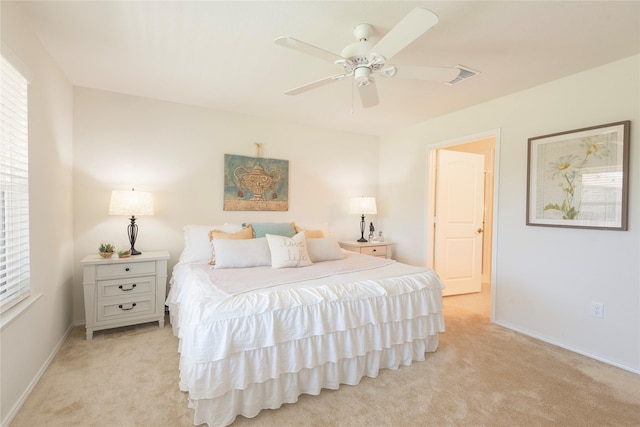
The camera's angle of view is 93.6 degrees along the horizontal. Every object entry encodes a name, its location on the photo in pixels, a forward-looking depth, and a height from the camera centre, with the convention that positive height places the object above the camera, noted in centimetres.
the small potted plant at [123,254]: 279 -47
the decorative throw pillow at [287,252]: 265 -42
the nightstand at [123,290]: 263 -79
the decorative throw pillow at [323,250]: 298 -44
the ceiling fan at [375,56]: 141 +85
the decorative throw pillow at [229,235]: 293 -30
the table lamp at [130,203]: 280 +1
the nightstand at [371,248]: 402 -55
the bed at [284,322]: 160 -72
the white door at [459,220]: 397 -17
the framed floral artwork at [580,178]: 230 +26
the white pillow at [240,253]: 261 -43
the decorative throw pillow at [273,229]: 312 -25
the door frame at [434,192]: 315 +20
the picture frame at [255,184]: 360 +27
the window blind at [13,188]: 165 +8
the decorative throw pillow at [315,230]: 341 -29
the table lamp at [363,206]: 411 +1
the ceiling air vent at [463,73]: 171 +80
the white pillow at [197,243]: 291 -38
